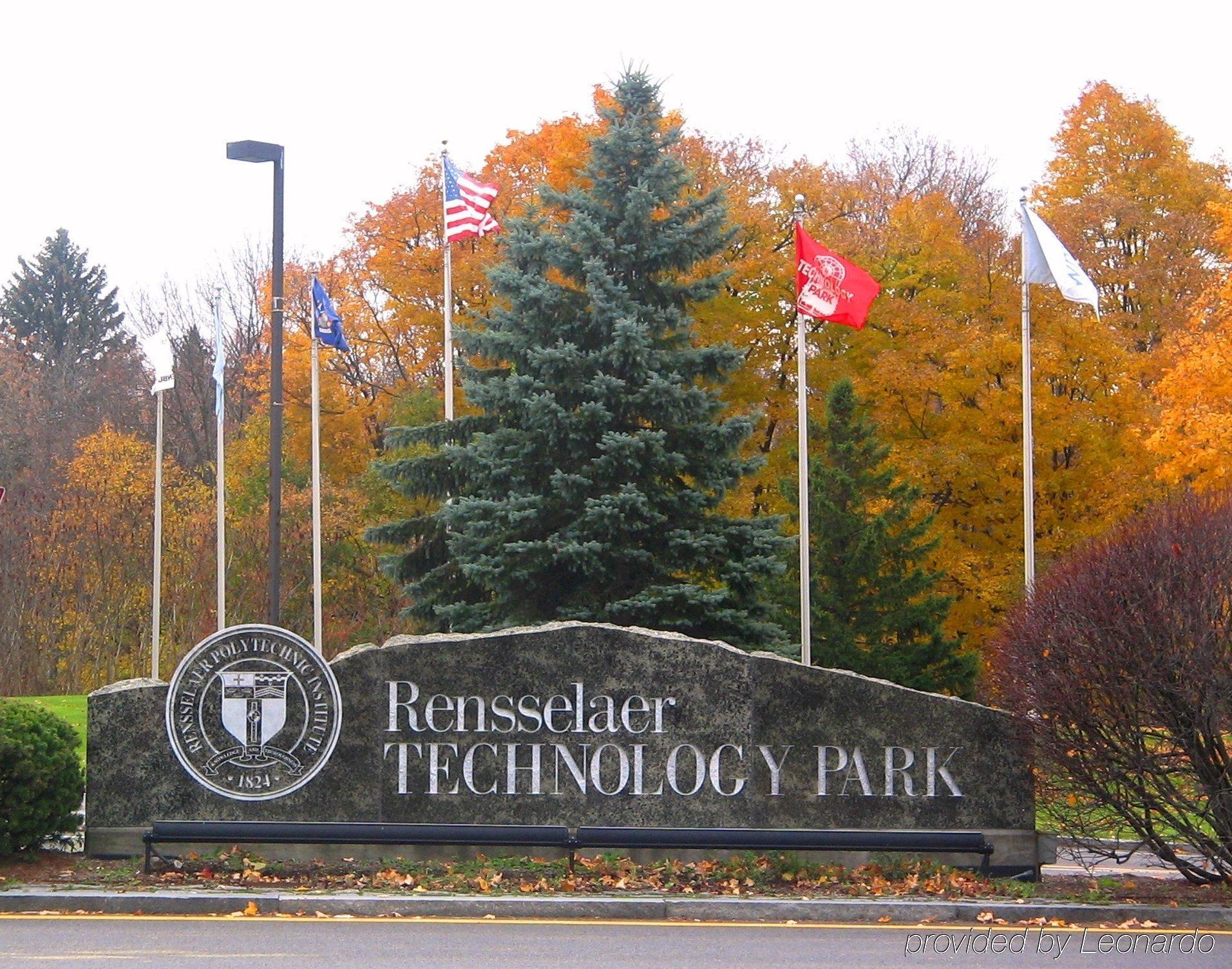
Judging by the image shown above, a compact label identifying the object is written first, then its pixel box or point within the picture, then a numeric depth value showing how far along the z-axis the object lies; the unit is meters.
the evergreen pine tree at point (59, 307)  67.25
